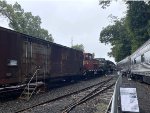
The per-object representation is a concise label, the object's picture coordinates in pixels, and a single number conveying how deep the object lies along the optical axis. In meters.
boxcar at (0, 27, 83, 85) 5.52
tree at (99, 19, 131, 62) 26.28
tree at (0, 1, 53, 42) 23.00
